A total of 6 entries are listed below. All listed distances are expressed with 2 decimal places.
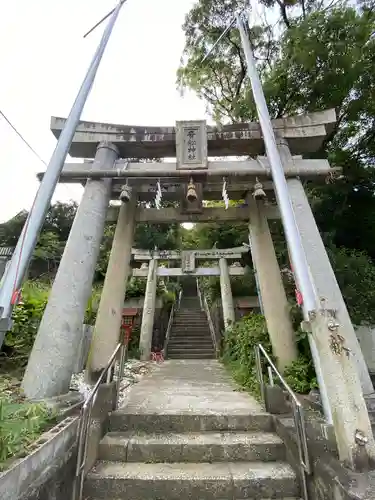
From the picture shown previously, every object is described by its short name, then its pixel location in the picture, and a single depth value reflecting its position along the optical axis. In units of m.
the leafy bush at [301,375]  4.37
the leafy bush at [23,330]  4.45
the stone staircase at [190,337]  12.59
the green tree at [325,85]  8.20
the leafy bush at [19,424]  1.94
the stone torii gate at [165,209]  3.74
